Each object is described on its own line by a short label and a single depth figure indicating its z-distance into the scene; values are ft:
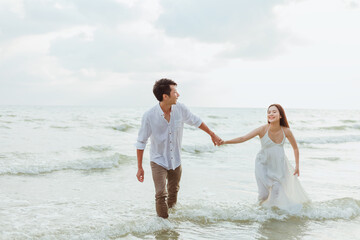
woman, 18.43
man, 15.46
